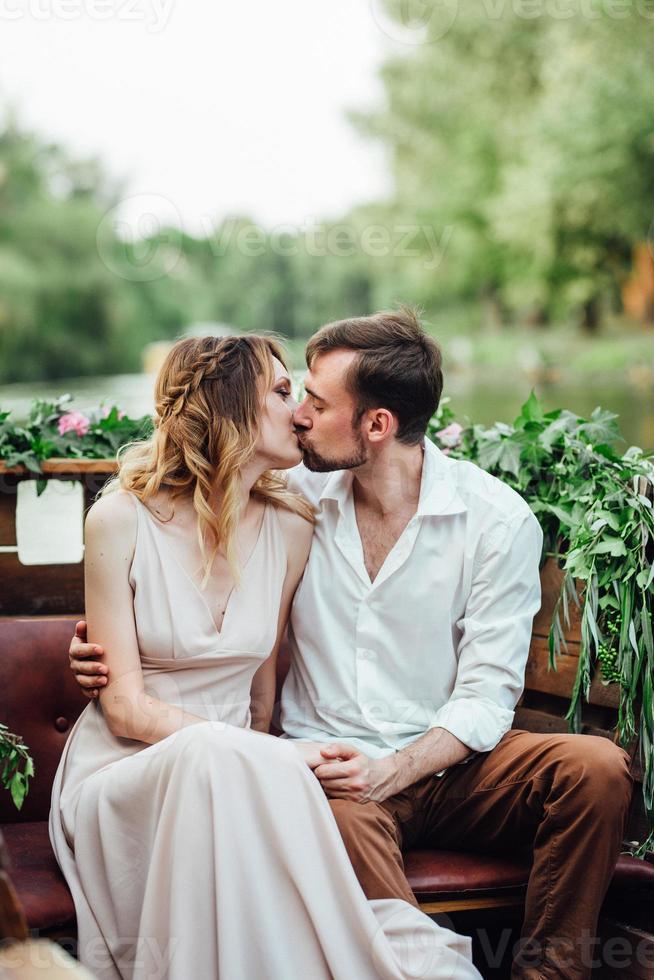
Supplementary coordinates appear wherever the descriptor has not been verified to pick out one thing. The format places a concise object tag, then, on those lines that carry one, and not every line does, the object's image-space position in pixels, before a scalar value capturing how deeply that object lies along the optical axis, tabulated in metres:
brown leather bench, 2.20
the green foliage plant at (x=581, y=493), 2.51
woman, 2.01
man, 2.26
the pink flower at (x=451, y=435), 3.20
